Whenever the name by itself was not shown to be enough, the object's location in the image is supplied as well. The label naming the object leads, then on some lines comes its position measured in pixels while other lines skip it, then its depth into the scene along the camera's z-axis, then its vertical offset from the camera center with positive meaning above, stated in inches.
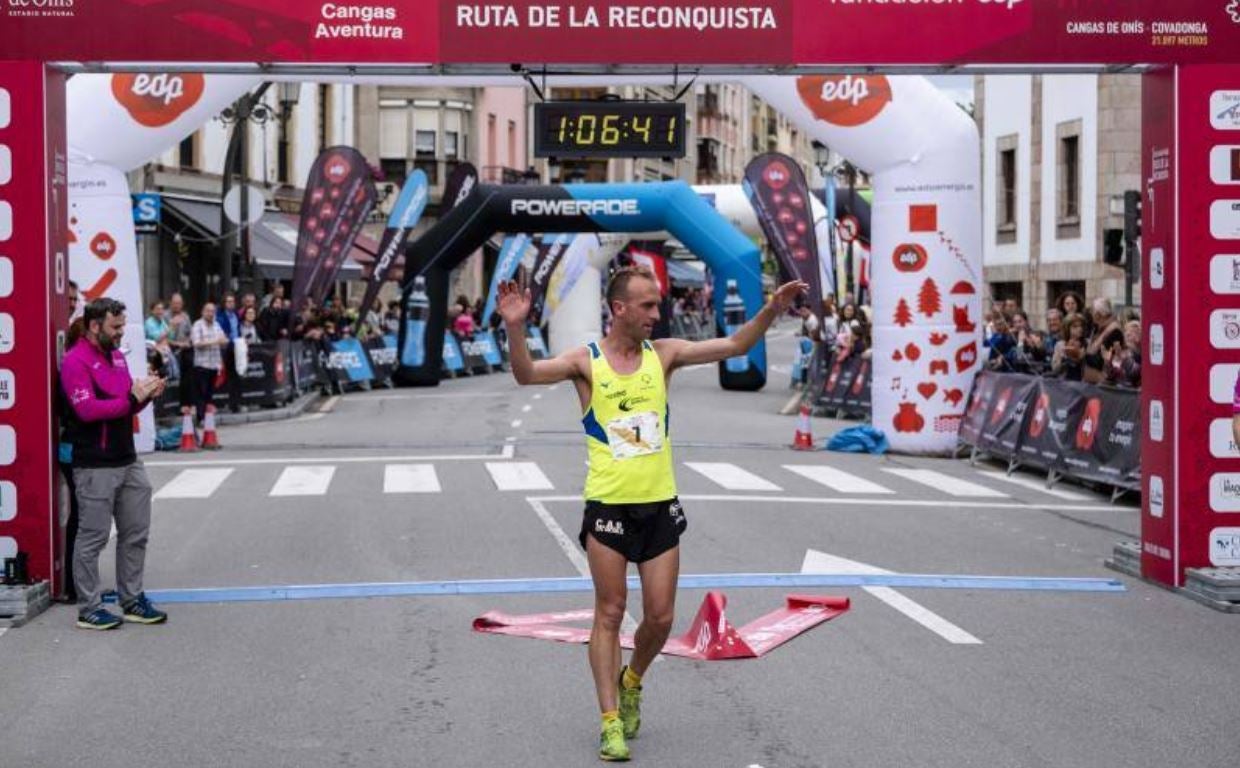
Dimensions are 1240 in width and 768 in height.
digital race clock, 533.6 +61.1
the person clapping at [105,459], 407.8 -26.8
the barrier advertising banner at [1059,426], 683.4 -39.9
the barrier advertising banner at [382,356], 1497.3 -15.2
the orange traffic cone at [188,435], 883.4 -46.4
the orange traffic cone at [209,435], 888.9 -46.8
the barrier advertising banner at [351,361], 1413.9 -17.9
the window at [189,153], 1699.1 +176.9
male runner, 283.9 -22.6
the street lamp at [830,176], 1422.2 +127.2
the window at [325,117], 2183.8 +269.1
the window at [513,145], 2938.0 +312.7
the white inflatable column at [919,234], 824.9 +45.8
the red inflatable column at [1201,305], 444.8 +5.9
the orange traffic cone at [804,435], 889.5 -50.0
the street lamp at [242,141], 1176.2 +135.3
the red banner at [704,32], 443.2 +75.1
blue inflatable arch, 1362.0 +87.2
